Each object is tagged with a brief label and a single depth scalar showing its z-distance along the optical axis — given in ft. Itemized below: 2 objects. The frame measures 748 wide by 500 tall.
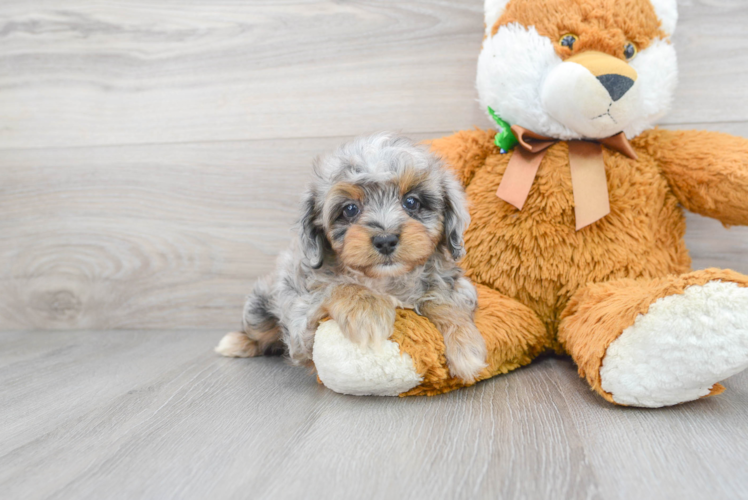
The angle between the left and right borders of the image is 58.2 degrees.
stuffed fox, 1.50
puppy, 1.44
